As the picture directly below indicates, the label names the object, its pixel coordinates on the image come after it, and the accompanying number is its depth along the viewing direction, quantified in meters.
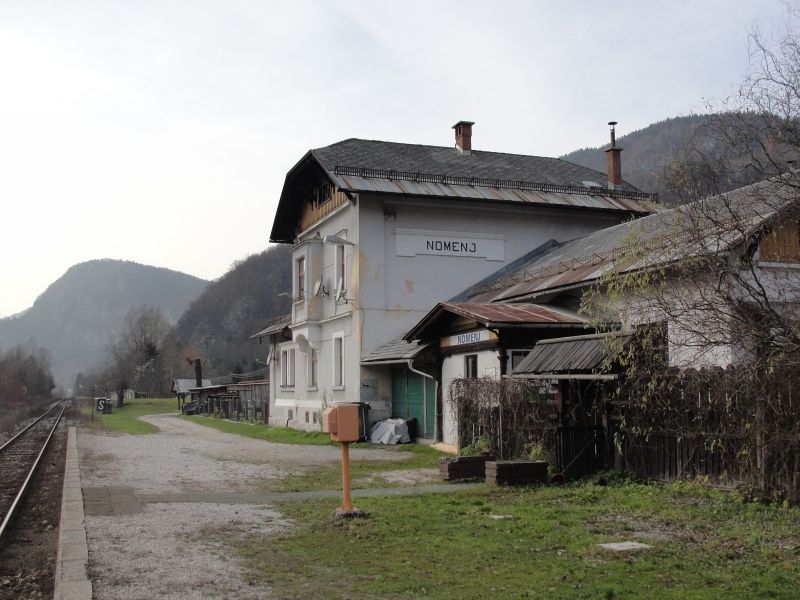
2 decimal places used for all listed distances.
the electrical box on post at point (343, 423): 10.05
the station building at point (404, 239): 26.16
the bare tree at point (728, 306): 7.99
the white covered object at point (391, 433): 23.77
